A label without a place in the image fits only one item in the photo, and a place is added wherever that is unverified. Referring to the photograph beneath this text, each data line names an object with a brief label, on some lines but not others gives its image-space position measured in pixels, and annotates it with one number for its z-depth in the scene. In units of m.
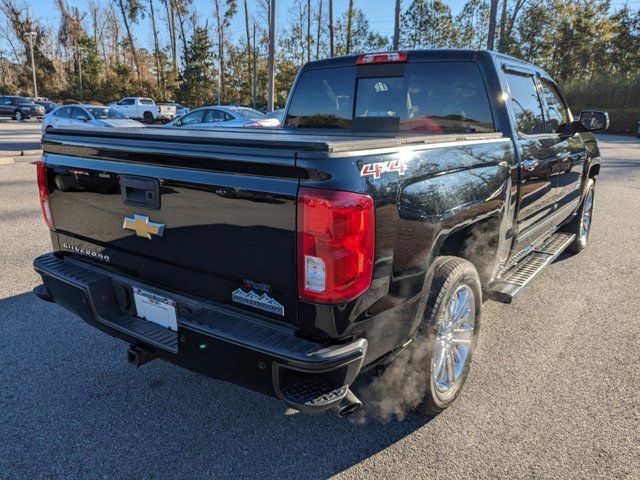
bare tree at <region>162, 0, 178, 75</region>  59.19
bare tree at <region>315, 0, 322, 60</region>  58.86
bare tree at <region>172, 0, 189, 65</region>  59.12
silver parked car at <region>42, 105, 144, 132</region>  17.61
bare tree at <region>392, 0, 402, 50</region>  34.00
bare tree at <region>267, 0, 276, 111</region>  20.58
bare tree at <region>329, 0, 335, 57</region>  44.27
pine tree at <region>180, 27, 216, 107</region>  53.75
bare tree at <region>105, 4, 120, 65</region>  65.94
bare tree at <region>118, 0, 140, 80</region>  59.84
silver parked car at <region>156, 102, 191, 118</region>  38.33
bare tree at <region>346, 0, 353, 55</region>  49.12
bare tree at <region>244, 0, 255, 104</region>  56.84
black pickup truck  1.90
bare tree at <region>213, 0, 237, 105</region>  58.22
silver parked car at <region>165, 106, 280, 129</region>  16.05
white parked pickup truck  36.59
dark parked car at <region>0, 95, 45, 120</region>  36.72
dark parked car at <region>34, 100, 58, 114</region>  38.80
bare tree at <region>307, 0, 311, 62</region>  57.47
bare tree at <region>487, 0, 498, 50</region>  25.65
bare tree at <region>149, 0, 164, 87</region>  60.09
